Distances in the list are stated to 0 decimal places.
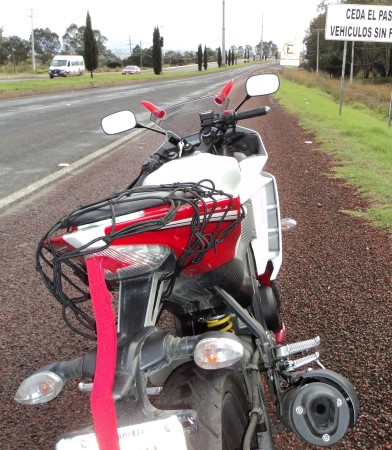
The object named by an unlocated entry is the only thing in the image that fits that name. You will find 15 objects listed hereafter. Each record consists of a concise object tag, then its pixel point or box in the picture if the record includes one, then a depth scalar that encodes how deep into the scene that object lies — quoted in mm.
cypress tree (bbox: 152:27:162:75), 57062
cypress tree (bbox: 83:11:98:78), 44728
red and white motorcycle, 1190
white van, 43406
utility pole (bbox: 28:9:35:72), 55906
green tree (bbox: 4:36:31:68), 72688
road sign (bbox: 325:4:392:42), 10766
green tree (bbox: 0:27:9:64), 71188
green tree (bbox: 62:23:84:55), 90944
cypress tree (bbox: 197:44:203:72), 75844
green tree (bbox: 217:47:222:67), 94638
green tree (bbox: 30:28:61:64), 88938
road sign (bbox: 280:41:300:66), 25522
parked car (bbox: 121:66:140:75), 60969
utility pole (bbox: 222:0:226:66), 63644
